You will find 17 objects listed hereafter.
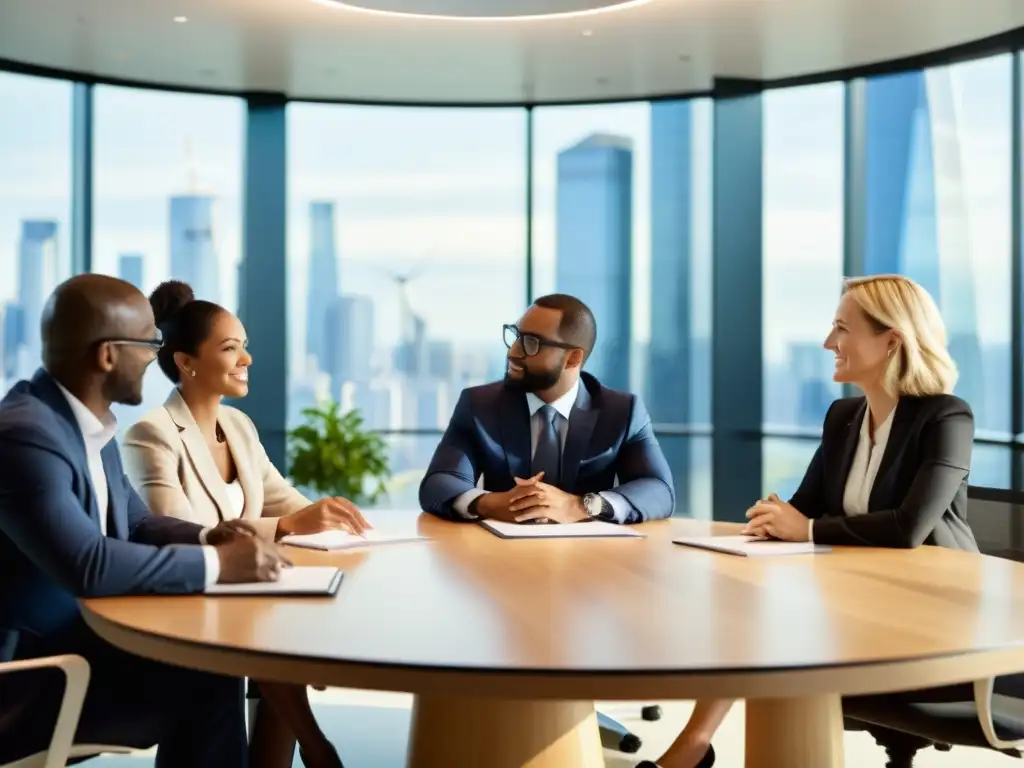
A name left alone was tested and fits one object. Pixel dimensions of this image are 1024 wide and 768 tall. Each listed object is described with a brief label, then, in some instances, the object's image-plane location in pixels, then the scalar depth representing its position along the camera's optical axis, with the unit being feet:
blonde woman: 9.37
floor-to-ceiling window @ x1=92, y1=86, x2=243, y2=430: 26.13
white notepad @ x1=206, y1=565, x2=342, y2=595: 6.97
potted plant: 26.21
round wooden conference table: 5.41
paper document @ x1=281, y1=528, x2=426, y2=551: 9.23
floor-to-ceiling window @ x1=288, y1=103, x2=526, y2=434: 27.71
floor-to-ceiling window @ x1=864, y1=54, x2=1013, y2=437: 21.52
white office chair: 6.61
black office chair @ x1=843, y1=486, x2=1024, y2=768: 7.47
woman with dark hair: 9.77
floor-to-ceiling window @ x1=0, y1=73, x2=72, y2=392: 24.61
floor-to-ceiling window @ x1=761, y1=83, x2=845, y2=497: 25.04
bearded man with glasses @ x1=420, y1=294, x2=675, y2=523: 11.50
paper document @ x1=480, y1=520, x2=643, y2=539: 9.72
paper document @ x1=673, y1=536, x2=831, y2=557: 8.86
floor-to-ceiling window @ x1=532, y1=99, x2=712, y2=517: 26.96
